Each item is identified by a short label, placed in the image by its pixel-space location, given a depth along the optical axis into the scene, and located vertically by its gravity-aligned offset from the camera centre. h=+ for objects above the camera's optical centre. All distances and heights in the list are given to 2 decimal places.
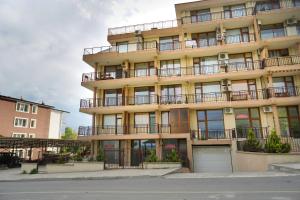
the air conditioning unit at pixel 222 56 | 22.95 +8.78
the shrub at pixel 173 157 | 18.19 -1.24
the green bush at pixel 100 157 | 19.30 -1.24
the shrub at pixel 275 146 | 15.30 -0.36
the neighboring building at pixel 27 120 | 36.47 +4.34
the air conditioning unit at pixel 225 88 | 21.97 +5.26
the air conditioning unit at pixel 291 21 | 22.11 +11.82
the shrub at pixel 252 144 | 16.90 -0.22
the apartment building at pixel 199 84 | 20.95 +6.10
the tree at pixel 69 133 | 61.70 +2.81
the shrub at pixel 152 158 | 18.47 -1.31
